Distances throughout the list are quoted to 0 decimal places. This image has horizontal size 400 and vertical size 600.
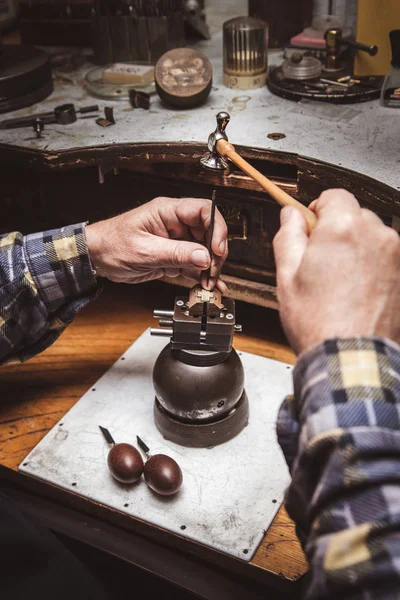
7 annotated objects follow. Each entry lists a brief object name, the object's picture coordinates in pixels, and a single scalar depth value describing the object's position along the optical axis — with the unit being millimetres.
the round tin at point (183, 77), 1554
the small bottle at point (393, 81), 1463
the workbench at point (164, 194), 1078
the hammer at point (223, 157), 845
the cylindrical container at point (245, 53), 1601
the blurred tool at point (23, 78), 1625
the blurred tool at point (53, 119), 1520
